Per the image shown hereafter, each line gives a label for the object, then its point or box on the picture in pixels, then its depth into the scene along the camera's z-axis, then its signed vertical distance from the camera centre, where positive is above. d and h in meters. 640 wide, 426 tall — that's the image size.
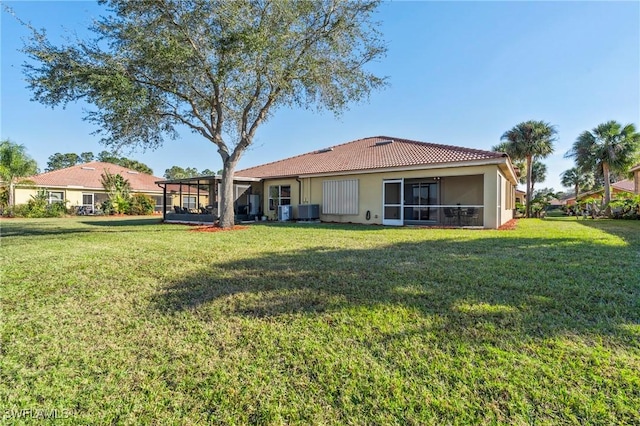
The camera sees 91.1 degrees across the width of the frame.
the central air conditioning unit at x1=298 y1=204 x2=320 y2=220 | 17.12 -0.32
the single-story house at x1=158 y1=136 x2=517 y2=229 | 13.55 +1.14
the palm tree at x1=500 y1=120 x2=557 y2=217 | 25.19 +5.31
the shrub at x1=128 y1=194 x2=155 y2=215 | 28.22 +0.15
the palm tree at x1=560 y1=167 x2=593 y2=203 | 48.78 +4.19
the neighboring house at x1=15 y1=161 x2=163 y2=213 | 26.80 +1.85
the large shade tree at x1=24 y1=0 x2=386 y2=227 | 10.29 +5.06
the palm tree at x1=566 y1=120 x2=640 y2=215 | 20.16 +3.76
